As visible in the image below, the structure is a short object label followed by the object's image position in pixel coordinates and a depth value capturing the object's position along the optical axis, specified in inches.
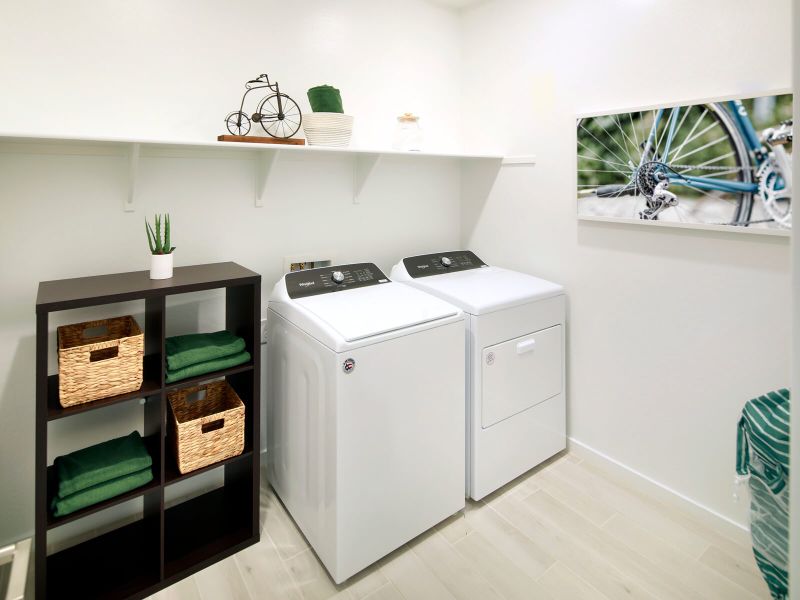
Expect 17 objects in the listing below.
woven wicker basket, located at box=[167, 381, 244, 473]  65.1
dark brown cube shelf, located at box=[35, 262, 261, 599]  55.6
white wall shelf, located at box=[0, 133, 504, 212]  60.7
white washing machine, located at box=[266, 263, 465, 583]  63.1
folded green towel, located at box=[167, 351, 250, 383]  63.6
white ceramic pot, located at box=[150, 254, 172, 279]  64.3
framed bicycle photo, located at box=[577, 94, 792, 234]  62.9
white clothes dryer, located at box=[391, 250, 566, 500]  77.9
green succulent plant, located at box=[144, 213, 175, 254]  63.7
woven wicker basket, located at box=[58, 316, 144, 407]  55.9
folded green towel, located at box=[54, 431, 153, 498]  58.2
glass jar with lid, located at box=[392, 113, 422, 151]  93.0
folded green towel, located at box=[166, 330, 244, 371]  63.9
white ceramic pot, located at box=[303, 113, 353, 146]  77.8
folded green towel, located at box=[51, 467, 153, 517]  56.9
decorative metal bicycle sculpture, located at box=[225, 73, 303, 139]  78.6
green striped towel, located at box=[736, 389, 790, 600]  41.0
